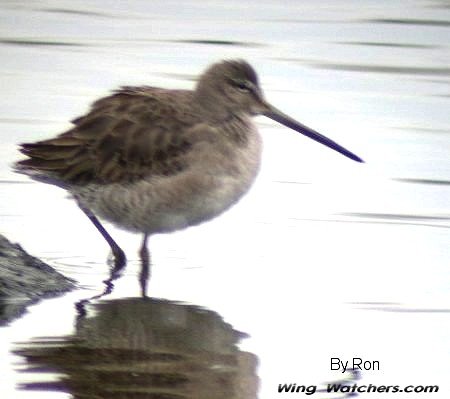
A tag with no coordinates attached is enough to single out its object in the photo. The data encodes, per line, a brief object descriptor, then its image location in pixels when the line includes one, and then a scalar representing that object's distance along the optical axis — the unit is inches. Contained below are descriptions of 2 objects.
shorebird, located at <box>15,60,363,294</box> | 763.4
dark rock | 712.4
